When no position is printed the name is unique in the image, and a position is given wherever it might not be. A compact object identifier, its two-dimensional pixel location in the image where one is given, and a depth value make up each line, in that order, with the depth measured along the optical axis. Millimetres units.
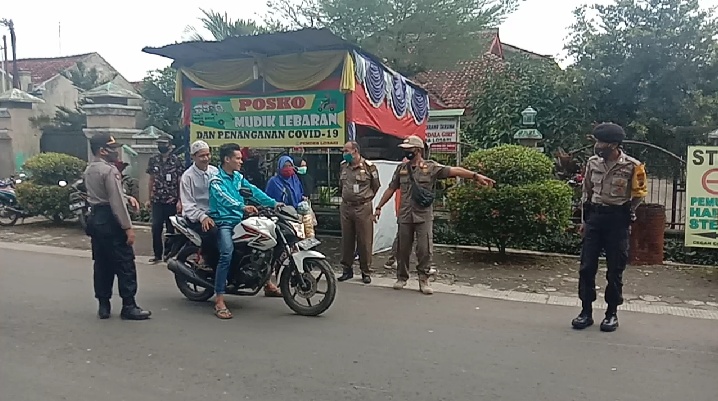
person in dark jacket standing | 8898
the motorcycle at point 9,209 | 12812
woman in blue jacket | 7578
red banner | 9023
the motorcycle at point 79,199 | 8930
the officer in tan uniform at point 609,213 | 5625
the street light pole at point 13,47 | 31019
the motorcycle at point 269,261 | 6023
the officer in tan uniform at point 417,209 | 7234
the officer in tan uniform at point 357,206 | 7773
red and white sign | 14121
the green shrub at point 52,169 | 12500
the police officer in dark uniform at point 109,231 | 5852
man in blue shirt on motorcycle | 6059
